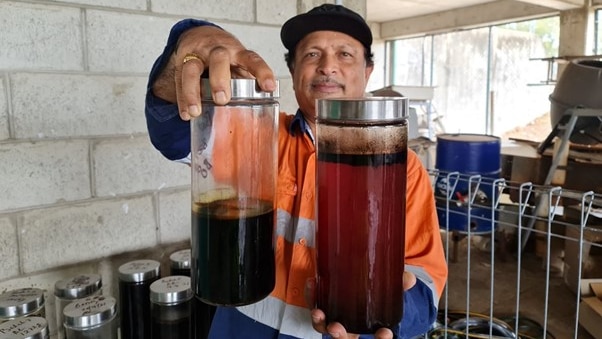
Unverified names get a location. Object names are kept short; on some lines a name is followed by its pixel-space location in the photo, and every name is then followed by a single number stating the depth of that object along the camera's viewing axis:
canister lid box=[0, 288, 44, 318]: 1.14
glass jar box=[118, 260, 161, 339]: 1.35
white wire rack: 2.03
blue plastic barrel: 2.47
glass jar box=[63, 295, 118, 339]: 1.10
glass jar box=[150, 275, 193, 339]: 1.21
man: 0.64
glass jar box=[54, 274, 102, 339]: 1.29
